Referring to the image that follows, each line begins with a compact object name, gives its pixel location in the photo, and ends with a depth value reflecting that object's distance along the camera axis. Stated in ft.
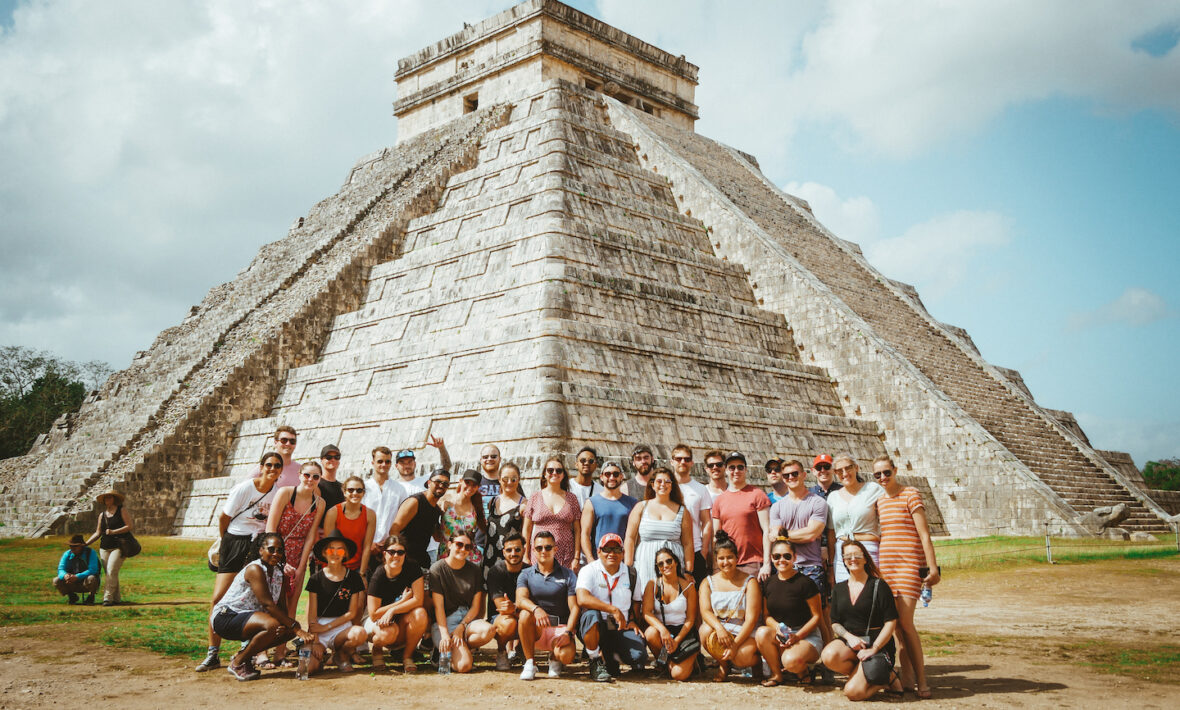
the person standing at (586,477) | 24.34
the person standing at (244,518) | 22.76
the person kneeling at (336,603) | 22.34
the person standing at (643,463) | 24.29
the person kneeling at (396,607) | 22.50
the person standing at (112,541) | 33.22
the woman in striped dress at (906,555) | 19.77
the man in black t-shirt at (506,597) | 22.54
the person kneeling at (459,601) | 22.55
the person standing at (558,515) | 24.21
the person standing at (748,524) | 23.04
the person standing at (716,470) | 24.34
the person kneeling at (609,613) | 21.85
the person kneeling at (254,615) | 21.04
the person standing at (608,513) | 24.07
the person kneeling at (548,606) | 22.03
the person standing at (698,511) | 23.72
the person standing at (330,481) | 24.31
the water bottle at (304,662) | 21.33
